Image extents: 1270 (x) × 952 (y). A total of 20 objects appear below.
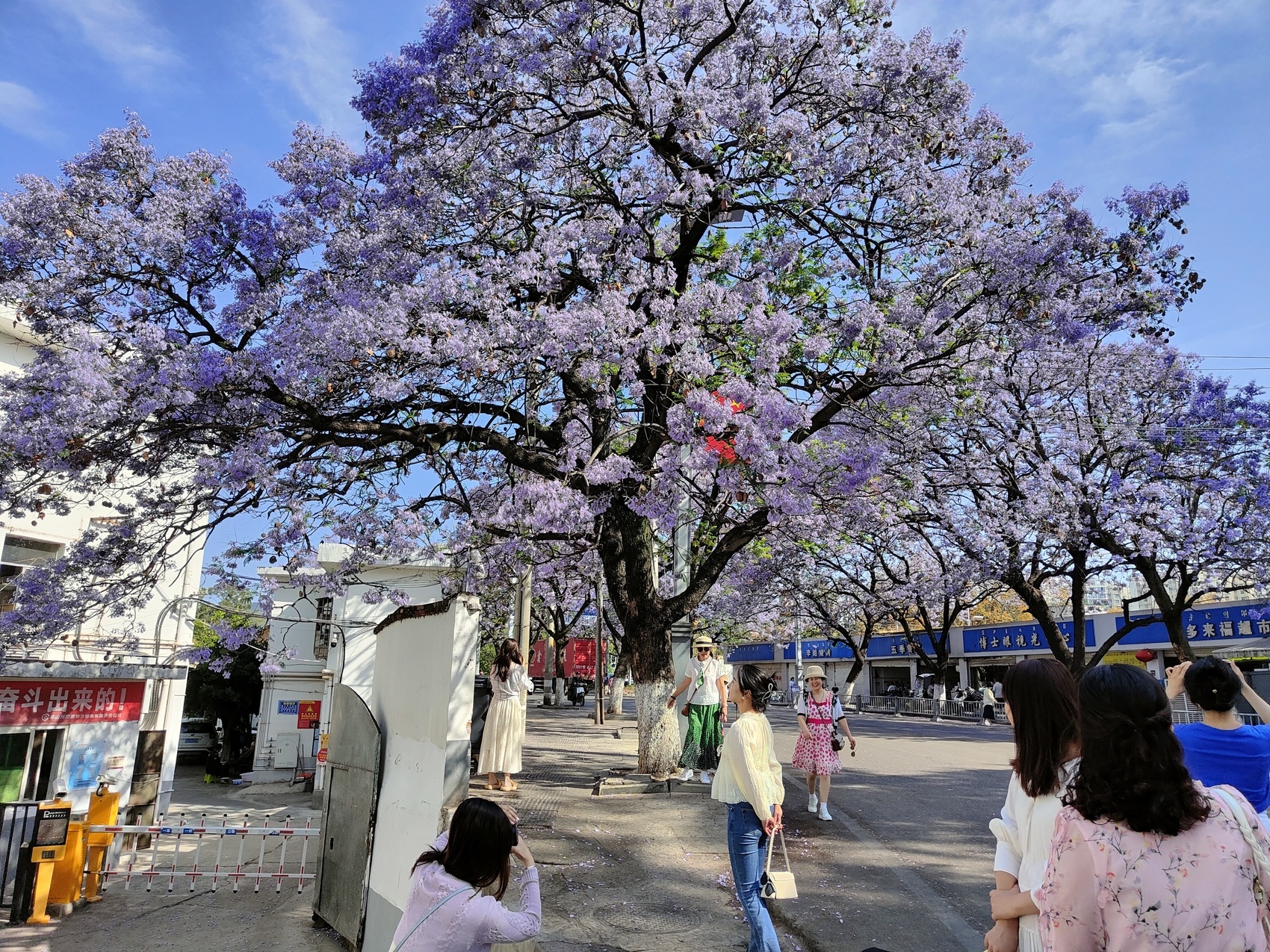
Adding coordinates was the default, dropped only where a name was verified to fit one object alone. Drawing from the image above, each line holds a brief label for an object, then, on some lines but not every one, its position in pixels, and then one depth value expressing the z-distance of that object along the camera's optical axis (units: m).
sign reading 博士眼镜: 35.17
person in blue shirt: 3.68
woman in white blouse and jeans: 4.46
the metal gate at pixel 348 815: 6.02
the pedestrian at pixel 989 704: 26.14
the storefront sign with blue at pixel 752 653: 59.72
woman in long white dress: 9.91
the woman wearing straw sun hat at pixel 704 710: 10.09
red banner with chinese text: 13.99
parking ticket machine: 8.83
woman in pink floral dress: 8.69
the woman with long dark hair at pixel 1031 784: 2.51
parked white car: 36.72
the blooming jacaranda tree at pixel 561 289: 7.82
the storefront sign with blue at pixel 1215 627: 26.81
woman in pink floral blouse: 1.87
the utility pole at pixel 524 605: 12.98
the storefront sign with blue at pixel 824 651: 49.56
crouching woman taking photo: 2.90
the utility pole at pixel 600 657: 24.16
